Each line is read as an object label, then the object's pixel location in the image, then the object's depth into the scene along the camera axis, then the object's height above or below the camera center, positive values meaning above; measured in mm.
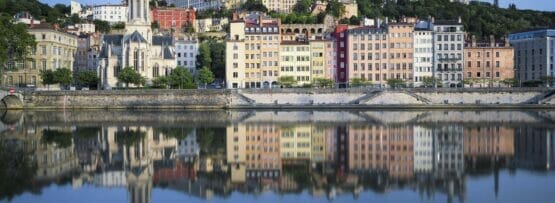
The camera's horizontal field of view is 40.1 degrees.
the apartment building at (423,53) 80812 +3015
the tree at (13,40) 69000 +3940
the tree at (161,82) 76562 +71
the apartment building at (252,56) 82750 +2860
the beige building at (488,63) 82625 +1965
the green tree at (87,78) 79562 +534
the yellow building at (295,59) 83688 +2530
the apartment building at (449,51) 80500 +3193
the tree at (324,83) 78188 -120
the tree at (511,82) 77431 -123
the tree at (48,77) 75188 +624
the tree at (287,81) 79312 +105
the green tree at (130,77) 76250 +595
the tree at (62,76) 75062 +716
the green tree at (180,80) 76562 +266
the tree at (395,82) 77312 -111
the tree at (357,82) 78062 -39
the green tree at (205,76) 80062 +680
